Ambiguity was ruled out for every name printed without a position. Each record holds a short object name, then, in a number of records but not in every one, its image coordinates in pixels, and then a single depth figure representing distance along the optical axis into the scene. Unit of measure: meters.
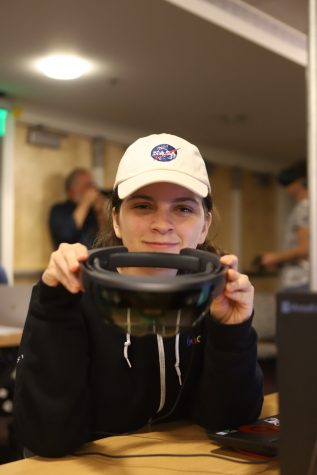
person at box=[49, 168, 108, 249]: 5.39
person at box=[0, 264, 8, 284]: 3.26
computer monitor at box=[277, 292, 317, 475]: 0.66
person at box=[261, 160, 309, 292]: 3.82
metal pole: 2.03
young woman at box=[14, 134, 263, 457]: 0.97
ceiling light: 4.21
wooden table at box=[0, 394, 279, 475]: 0.84
